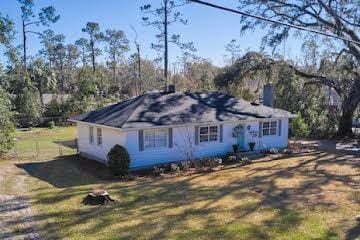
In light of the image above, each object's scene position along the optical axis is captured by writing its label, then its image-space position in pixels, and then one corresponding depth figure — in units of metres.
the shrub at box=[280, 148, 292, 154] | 23.66
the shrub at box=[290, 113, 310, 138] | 29.67
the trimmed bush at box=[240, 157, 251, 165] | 21.16
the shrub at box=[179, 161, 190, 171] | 19.62
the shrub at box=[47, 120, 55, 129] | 42.68
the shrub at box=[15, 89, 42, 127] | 42.38
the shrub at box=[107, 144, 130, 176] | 18.08
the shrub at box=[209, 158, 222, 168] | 20.45
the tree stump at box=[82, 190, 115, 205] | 13.81
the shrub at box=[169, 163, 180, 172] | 19.32
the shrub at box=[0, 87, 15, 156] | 23.66
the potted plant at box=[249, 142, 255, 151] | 23.10
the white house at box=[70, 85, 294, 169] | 19.41
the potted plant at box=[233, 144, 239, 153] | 22.44
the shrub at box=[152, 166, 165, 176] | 18.81
